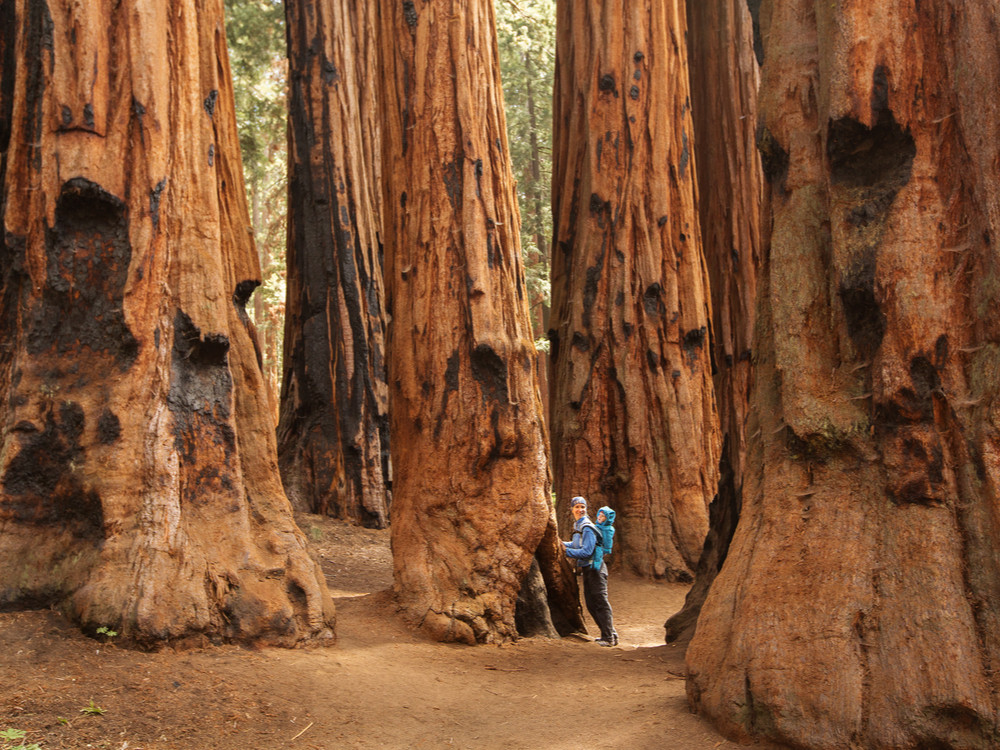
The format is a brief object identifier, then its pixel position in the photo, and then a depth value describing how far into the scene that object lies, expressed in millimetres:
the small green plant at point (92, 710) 3365
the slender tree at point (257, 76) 15828
